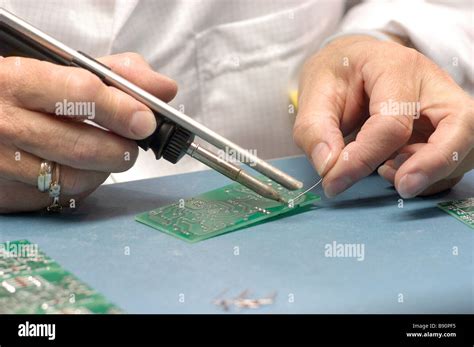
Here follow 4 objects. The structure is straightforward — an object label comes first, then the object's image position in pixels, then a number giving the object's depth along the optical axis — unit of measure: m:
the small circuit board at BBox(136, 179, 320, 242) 0.54
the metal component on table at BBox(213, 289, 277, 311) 0.47
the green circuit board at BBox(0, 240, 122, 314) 0.47
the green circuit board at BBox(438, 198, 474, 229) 0.55
